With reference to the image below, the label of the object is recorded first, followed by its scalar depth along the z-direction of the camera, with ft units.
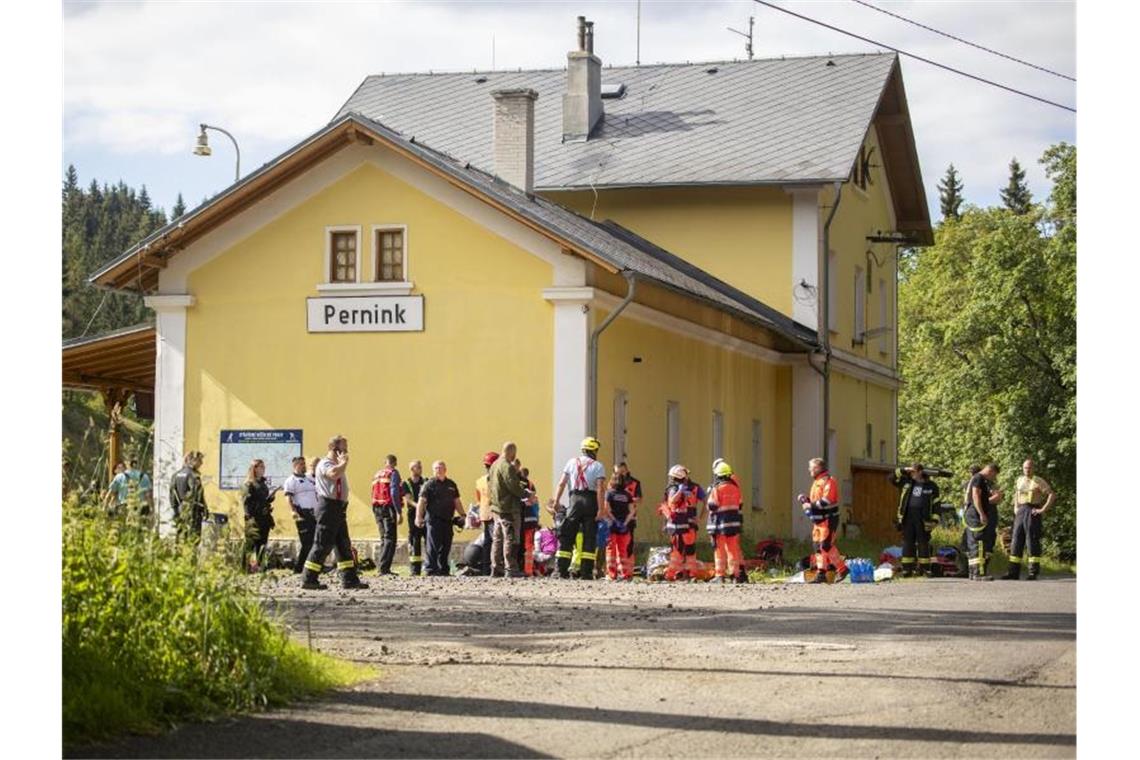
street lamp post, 120.79
